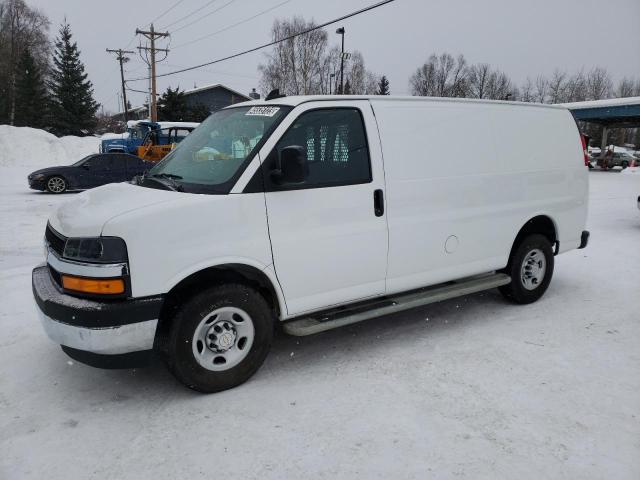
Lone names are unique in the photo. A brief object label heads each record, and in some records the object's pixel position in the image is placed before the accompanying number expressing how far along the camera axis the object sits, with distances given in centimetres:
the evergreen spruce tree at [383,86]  6031
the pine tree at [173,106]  4428
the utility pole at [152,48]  3350
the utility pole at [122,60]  5141
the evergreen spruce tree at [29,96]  4278
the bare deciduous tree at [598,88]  7968
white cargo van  303
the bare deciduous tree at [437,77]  7031
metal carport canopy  2941
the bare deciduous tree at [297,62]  4778
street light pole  3321
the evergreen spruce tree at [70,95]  4509
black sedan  1570
